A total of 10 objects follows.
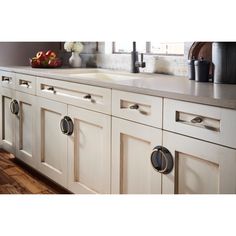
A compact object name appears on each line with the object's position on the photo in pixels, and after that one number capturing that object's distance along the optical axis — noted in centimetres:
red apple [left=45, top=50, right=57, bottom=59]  298
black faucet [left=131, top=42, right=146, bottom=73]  250
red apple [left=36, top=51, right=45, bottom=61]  295
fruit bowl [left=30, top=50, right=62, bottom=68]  295
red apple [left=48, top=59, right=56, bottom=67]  297
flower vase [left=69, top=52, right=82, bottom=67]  314
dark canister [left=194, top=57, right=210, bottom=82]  178
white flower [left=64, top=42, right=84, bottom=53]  308
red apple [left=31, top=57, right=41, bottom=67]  295
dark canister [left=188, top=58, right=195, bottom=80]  191
